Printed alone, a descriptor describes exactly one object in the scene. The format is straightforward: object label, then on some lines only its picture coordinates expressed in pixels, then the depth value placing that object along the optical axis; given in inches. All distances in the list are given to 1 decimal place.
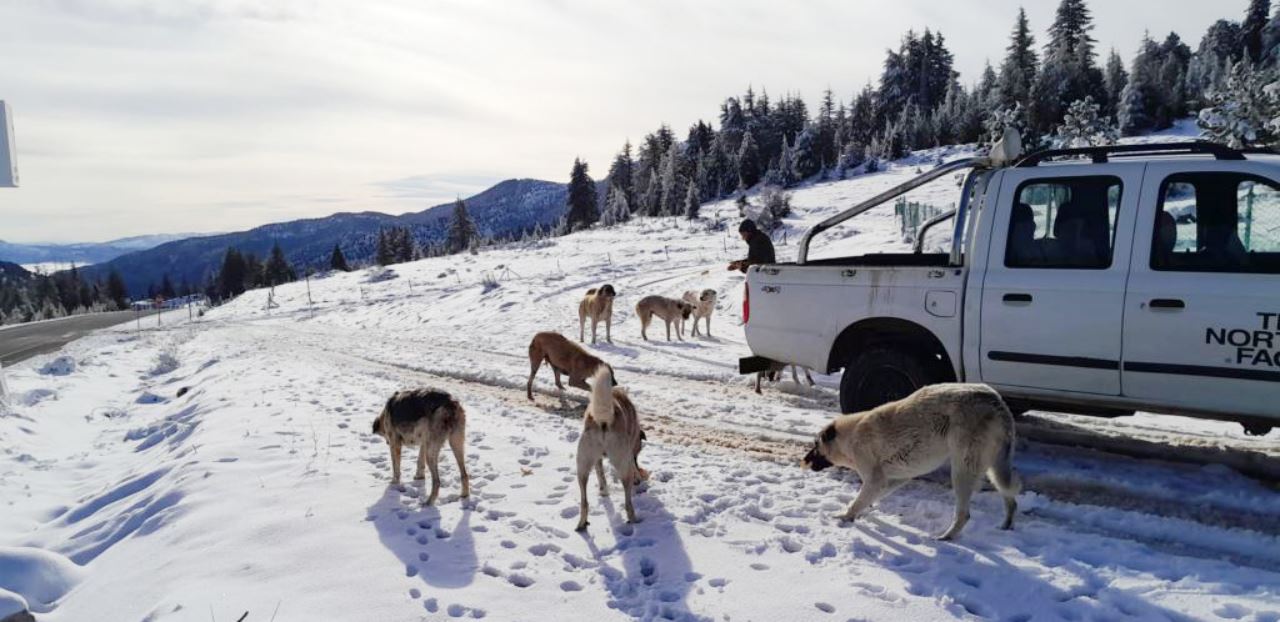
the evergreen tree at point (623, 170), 3666.3
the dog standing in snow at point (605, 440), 197.6
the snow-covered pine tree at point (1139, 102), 2391.7
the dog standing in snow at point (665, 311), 625.0
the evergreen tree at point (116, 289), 3772.1
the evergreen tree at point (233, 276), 3321.9
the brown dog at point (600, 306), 628.1
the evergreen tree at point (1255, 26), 2849.4
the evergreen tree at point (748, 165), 3191.4
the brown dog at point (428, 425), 230.7
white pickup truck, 182.2
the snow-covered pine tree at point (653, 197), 3053.6
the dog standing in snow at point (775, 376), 388.7
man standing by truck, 401.7
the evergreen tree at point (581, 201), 3006.9
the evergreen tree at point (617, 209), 3016.7
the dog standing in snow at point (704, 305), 647.8
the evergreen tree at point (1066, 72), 2452.0
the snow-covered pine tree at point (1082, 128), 1712.6
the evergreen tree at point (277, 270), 3157.0
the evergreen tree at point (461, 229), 3084.4
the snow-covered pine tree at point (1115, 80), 2586.9
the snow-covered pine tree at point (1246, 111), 1179.9
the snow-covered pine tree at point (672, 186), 2844.0
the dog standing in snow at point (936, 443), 173.5
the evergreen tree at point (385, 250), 3181.6
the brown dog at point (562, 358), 366.3
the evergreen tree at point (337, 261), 3083.2
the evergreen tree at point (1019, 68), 2556.6
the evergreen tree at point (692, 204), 2453.2
